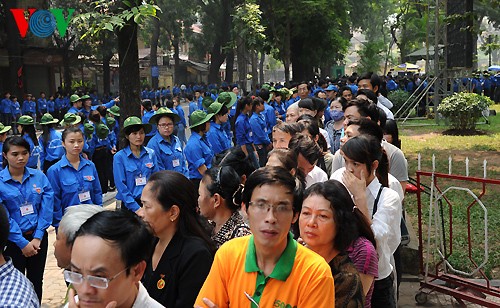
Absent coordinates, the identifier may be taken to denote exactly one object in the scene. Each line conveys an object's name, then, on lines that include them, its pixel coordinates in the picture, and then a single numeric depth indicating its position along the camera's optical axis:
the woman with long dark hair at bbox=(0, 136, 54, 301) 4.88
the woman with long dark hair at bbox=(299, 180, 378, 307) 2.73
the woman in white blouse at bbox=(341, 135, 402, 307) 3.17
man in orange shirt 2.33
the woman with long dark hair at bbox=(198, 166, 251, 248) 3.39
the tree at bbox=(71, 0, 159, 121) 6.54
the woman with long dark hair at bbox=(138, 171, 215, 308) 2.81
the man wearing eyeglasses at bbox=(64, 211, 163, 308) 2.02
